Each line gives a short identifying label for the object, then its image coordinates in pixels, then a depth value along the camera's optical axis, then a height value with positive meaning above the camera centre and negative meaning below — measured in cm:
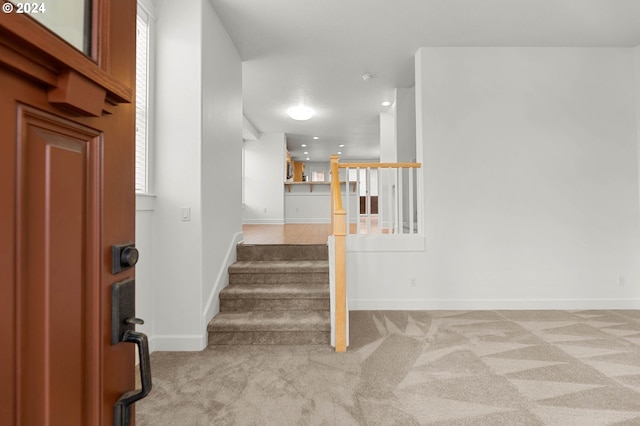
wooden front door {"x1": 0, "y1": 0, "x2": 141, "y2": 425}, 38 +1
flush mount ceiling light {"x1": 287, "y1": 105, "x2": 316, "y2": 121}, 532 +179
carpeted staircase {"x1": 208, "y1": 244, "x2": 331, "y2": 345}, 261 -76
